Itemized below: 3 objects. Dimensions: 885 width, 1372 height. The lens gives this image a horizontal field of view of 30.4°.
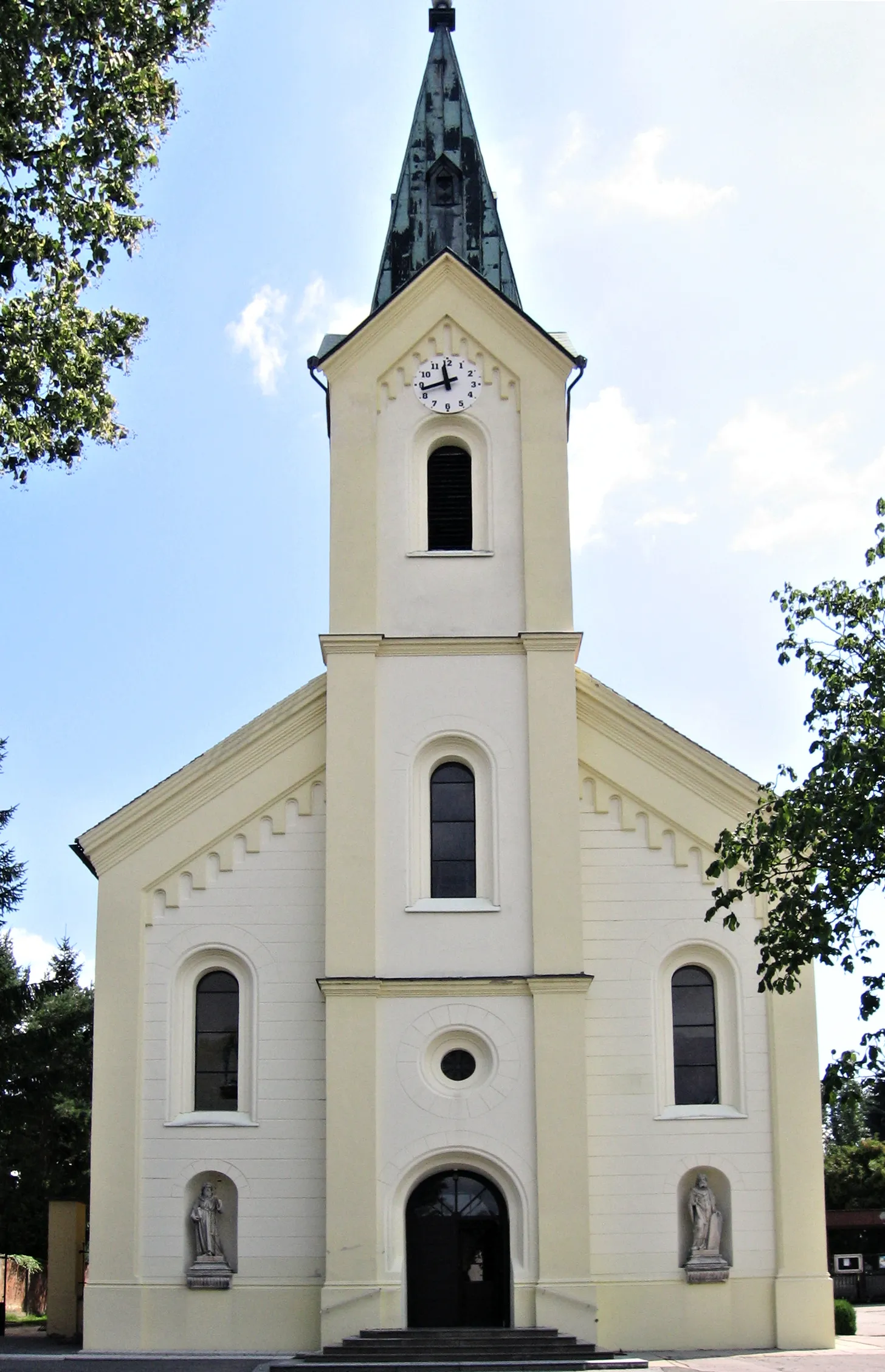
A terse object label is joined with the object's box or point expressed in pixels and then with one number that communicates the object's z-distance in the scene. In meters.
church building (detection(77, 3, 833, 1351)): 21.86
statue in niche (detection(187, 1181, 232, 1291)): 21.92
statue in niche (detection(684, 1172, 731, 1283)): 21.89
